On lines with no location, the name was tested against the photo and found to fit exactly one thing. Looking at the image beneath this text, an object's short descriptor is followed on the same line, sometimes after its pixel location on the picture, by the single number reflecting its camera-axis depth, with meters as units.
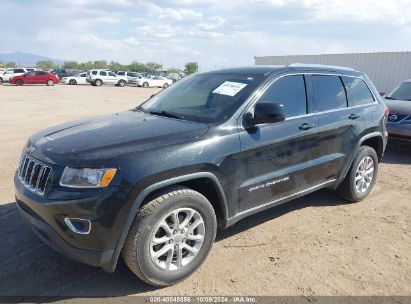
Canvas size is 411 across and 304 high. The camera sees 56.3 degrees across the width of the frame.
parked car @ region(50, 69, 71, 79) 43.49
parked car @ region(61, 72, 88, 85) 40.12
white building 21.12
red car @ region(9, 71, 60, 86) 34.69
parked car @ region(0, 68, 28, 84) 35.25
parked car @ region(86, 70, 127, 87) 39.08
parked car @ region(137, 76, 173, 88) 40.73
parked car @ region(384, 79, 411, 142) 7.53
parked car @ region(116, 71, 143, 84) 41.47
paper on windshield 3.85
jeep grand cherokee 2.82
